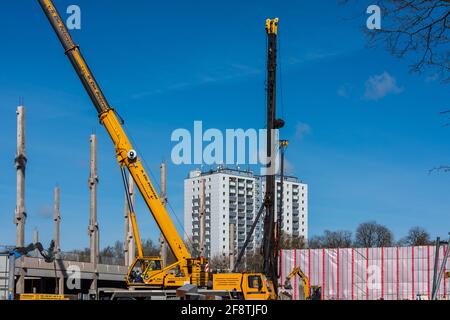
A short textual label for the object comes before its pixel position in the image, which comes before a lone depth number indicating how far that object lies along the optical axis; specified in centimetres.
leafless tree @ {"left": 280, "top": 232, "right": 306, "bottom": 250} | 10718
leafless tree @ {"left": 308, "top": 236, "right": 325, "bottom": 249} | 12479
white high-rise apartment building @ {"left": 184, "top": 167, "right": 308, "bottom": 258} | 18425
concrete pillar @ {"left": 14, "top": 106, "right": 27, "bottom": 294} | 3319
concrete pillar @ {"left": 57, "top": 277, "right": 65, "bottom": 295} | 4419
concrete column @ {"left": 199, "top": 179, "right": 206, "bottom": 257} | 5891
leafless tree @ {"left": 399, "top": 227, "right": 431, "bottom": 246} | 9948
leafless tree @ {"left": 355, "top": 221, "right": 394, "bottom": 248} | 10506
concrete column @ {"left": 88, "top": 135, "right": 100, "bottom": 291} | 4456
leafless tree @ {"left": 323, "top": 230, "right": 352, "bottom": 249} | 11342
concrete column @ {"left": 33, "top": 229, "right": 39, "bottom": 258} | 6462
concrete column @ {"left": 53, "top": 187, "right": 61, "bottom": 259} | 5319
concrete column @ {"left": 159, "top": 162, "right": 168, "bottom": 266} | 5111
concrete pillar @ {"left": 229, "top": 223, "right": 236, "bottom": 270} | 6194
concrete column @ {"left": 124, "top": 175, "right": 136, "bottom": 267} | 5231
